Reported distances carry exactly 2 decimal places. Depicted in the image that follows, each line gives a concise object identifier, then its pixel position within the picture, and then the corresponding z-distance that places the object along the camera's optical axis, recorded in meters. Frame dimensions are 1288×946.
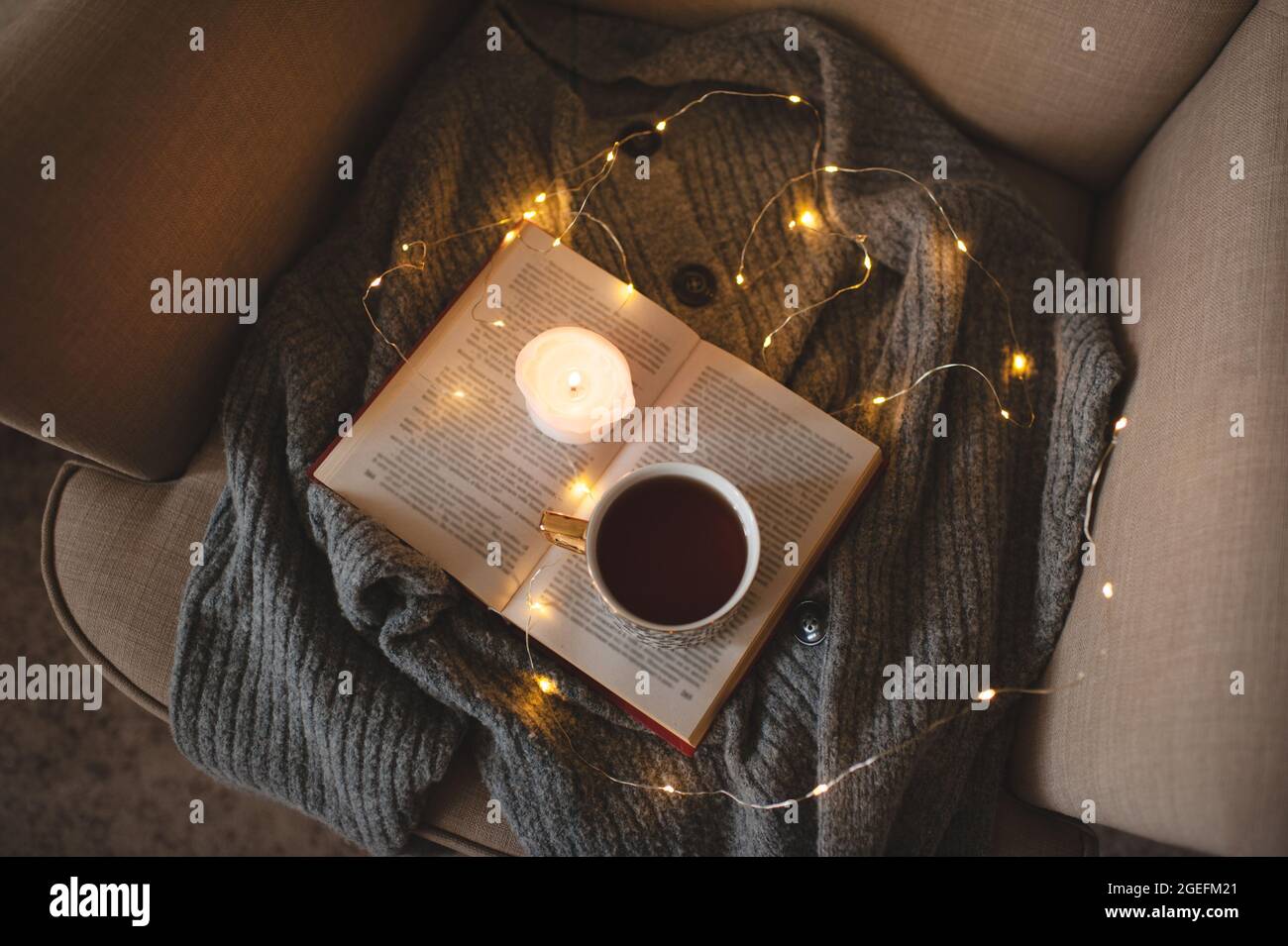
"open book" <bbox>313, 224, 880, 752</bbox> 0.75
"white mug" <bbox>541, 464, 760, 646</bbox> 0.67
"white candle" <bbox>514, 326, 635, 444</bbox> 0.75
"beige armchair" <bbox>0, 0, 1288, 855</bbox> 0.63
